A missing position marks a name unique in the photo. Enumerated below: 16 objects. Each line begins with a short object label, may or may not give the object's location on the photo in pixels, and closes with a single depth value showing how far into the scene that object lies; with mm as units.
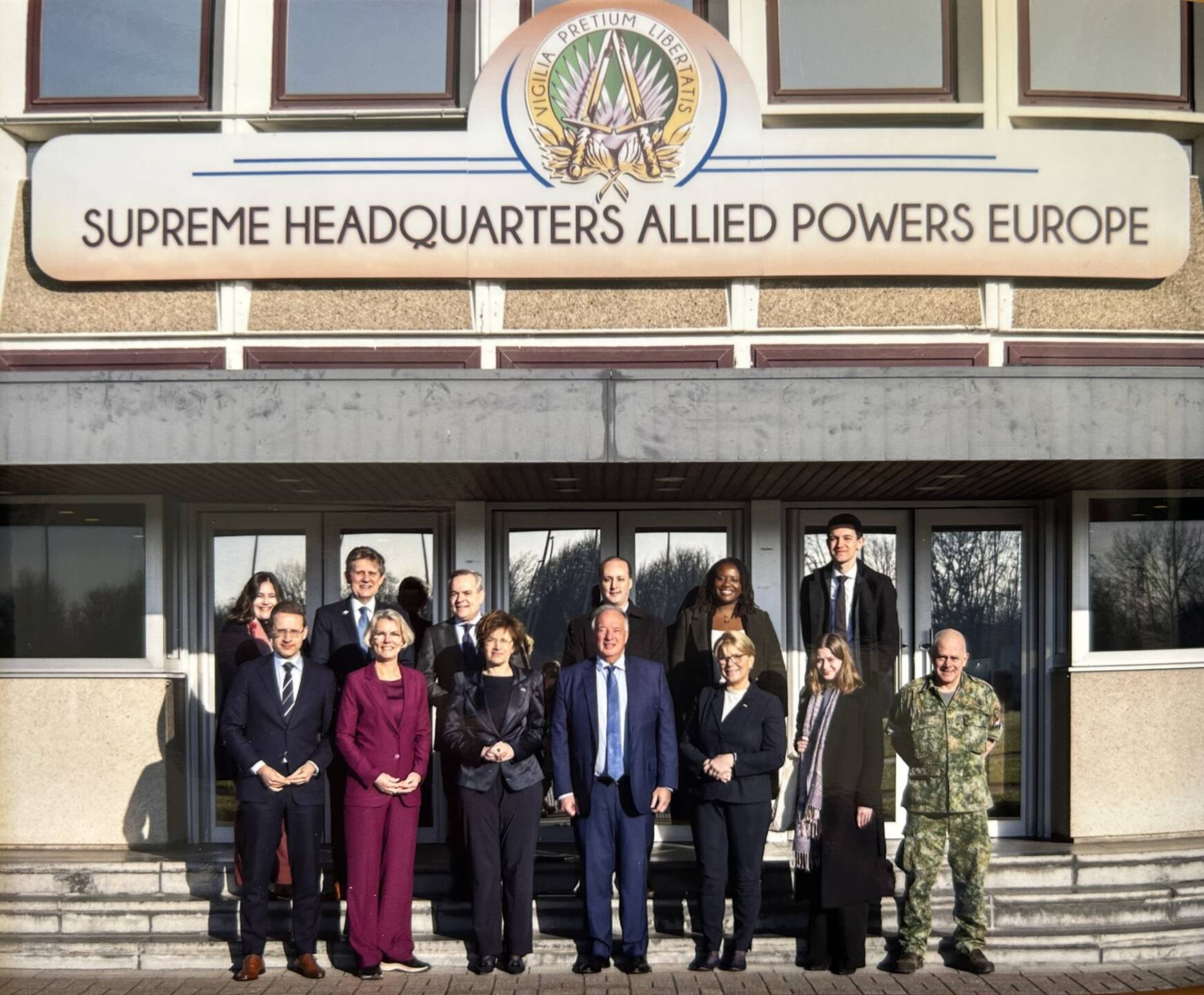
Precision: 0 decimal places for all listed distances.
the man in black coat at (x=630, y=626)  7355
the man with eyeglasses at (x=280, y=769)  6891
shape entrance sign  8438
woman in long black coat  6941
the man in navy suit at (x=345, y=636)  7426
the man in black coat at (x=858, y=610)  7984
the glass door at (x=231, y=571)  9188
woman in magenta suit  6930
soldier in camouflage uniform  6980
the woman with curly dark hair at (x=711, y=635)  7758
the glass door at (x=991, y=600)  9219
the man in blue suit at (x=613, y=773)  6984
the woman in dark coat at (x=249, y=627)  7887
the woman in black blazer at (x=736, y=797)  6984
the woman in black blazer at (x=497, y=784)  6984
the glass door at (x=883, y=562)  9227
